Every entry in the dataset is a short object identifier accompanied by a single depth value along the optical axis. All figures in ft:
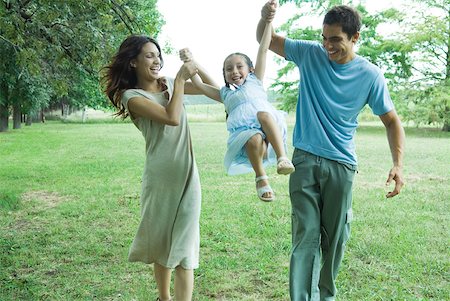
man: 9.56
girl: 9.20
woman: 9.98
